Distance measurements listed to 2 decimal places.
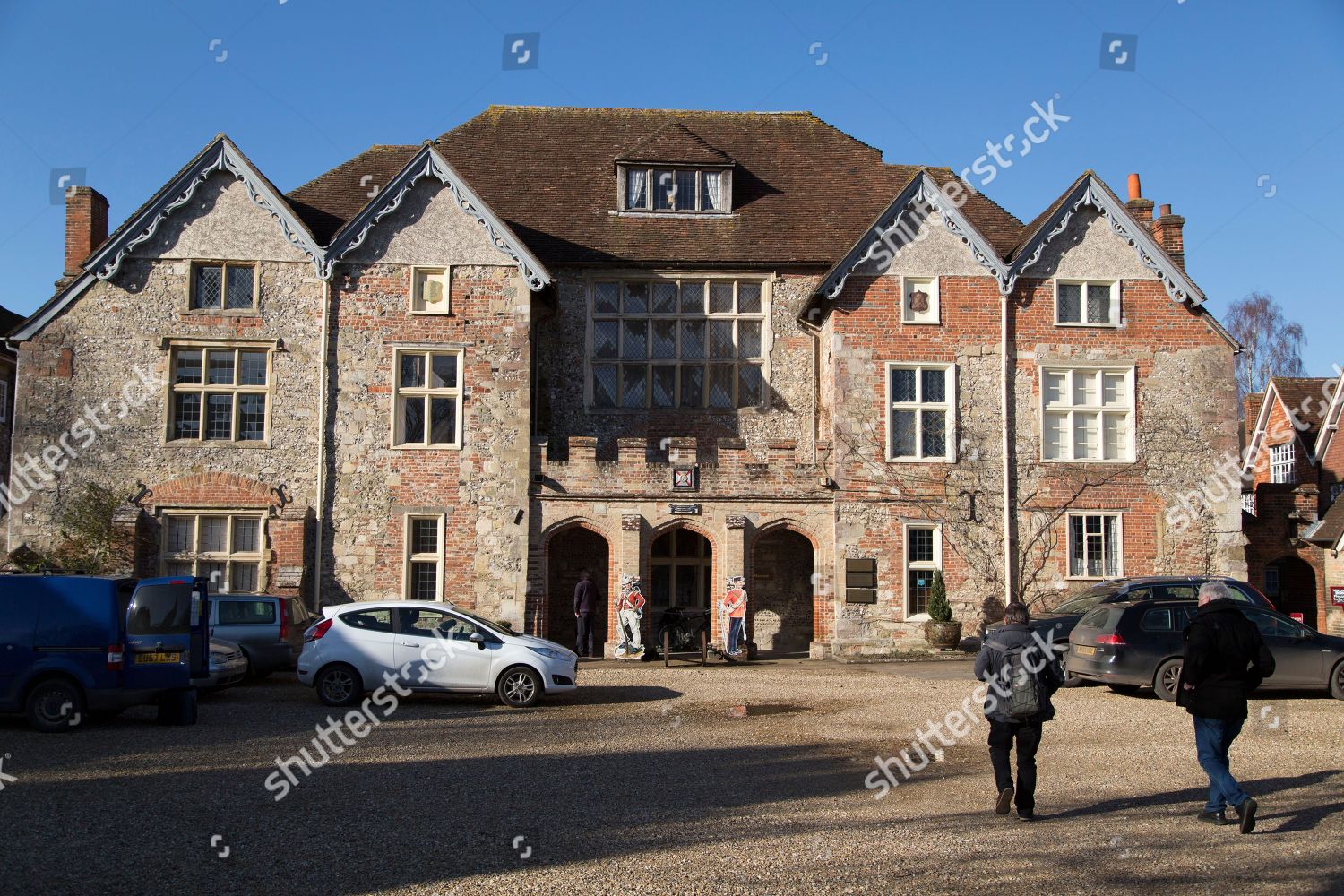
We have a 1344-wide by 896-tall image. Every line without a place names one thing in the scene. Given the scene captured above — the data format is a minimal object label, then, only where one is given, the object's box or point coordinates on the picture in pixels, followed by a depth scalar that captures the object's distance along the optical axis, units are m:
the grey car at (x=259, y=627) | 19.59
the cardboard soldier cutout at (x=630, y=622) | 23.75
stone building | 24.19
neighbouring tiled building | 27.48
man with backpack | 9.46
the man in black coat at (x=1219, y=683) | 9.31
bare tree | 51.62
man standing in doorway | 23.67
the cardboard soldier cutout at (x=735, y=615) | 23.64
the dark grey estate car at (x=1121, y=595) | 18.94
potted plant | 23.72
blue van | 14.02
